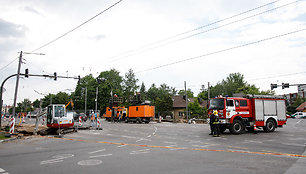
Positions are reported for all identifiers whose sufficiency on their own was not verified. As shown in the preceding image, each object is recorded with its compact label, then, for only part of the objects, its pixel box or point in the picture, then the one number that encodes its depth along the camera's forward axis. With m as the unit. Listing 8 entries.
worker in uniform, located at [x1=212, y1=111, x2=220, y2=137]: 13.72
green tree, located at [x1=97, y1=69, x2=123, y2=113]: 65.00
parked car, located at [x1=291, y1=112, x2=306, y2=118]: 51.03
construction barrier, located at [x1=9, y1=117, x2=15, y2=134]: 14.81
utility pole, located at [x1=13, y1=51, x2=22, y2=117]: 20.56
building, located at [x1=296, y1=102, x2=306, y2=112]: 70.44
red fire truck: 14.87
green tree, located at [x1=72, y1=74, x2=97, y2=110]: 70.00
